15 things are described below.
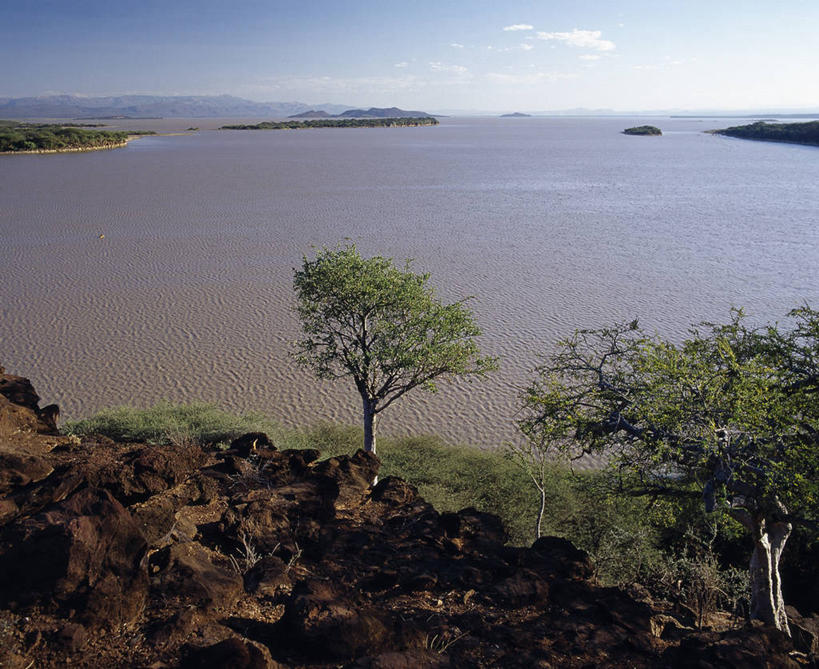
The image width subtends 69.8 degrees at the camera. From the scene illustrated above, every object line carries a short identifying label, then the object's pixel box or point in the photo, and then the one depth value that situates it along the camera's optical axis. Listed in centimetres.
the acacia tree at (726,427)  944
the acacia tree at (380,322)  1647
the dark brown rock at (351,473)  1313
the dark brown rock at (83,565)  730
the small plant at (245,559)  933
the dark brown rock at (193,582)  797
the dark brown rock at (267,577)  867
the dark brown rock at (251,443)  1544
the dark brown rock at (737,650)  731
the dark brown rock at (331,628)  708
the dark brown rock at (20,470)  1133
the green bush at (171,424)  1894
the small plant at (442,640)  766
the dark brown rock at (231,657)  626
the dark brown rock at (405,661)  639
